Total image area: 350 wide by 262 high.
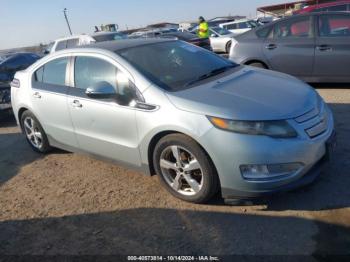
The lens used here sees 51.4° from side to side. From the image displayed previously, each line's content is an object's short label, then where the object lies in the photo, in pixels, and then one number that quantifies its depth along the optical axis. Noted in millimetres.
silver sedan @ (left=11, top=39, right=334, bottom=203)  3076
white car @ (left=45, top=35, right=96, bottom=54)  13180
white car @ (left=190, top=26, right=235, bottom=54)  15680
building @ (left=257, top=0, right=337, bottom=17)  35969
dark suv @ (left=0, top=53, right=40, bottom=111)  7910
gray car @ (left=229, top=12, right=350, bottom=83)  6578
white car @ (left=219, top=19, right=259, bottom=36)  20062
